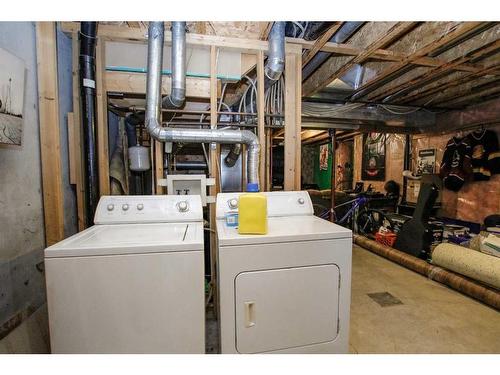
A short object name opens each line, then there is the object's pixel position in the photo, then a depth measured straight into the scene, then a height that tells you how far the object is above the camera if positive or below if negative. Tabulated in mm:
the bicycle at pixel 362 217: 4336 -857
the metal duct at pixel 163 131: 1770 +350
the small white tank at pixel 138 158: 2371 +155
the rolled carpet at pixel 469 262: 2205 -922
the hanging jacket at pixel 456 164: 4227 +149
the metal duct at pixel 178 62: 1786 +854
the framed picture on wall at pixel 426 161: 4912 +233
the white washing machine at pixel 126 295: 1104 -586
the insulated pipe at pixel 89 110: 1790 +497
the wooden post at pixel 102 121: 1913 +433
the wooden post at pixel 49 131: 1667 +305
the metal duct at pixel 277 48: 1927 +1031
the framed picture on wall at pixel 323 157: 8934 +588
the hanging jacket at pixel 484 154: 3941 +313
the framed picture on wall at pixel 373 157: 6168 +416
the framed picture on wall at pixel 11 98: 1239 +418
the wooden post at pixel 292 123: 2188 +470
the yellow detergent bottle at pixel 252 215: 1338 -239
